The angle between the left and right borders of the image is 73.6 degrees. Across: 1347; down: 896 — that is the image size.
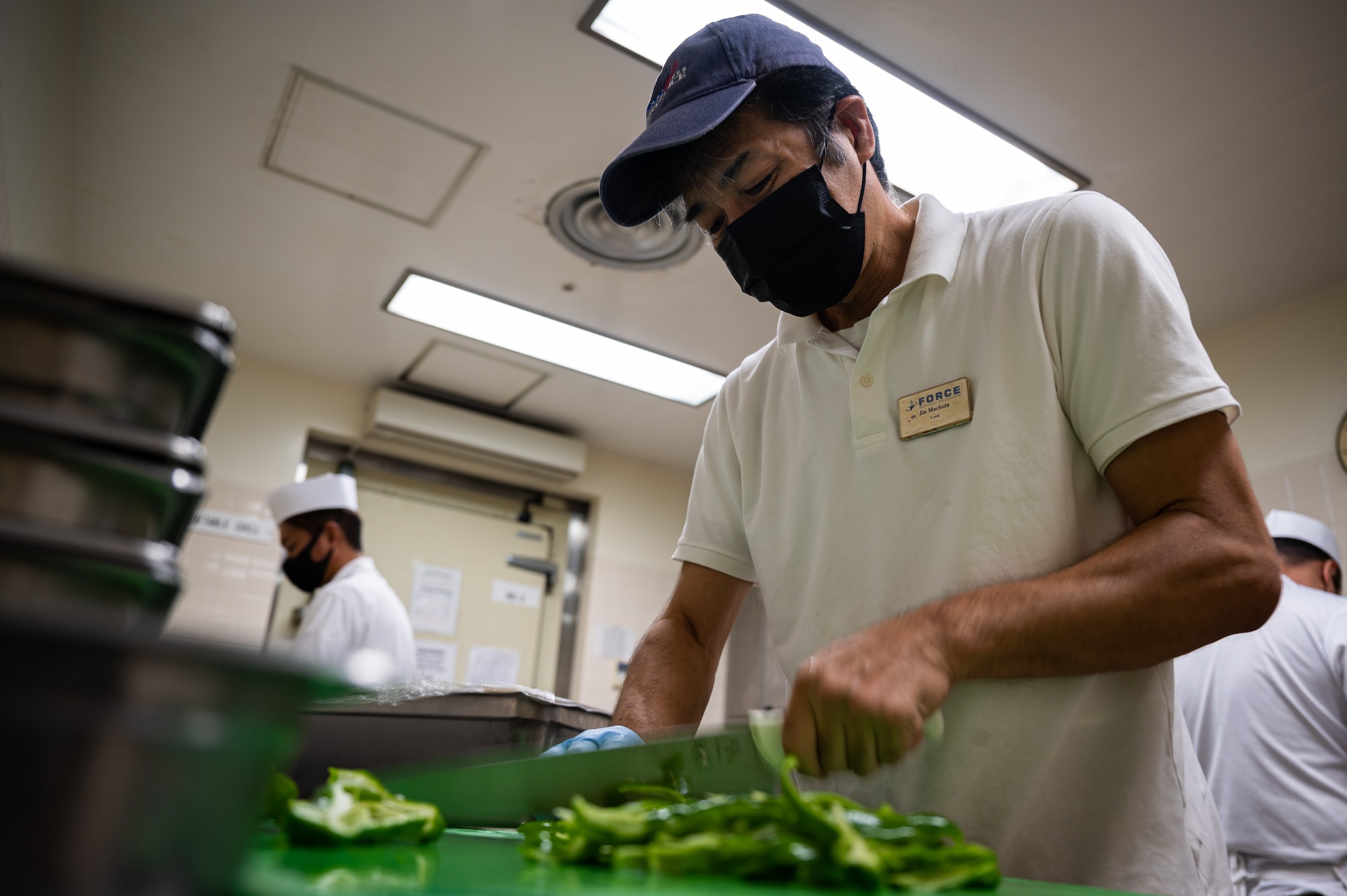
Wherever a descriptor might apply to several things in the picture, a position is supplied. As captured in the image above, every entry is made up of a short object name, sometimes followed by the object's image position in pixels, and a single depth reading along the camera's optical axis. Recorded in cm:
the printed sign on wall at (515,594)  526
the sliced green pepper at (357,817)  73
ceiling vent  320
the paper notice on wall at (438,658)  489
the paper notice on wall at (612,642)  532
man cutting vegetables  95
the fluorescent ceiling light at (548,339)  390
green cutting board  52
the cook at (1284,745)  260
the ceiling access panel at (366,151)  277
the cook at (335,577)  349
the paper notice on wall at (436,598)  498
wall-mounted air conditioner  471
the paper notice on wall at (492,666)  507
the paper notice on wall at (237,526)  433
